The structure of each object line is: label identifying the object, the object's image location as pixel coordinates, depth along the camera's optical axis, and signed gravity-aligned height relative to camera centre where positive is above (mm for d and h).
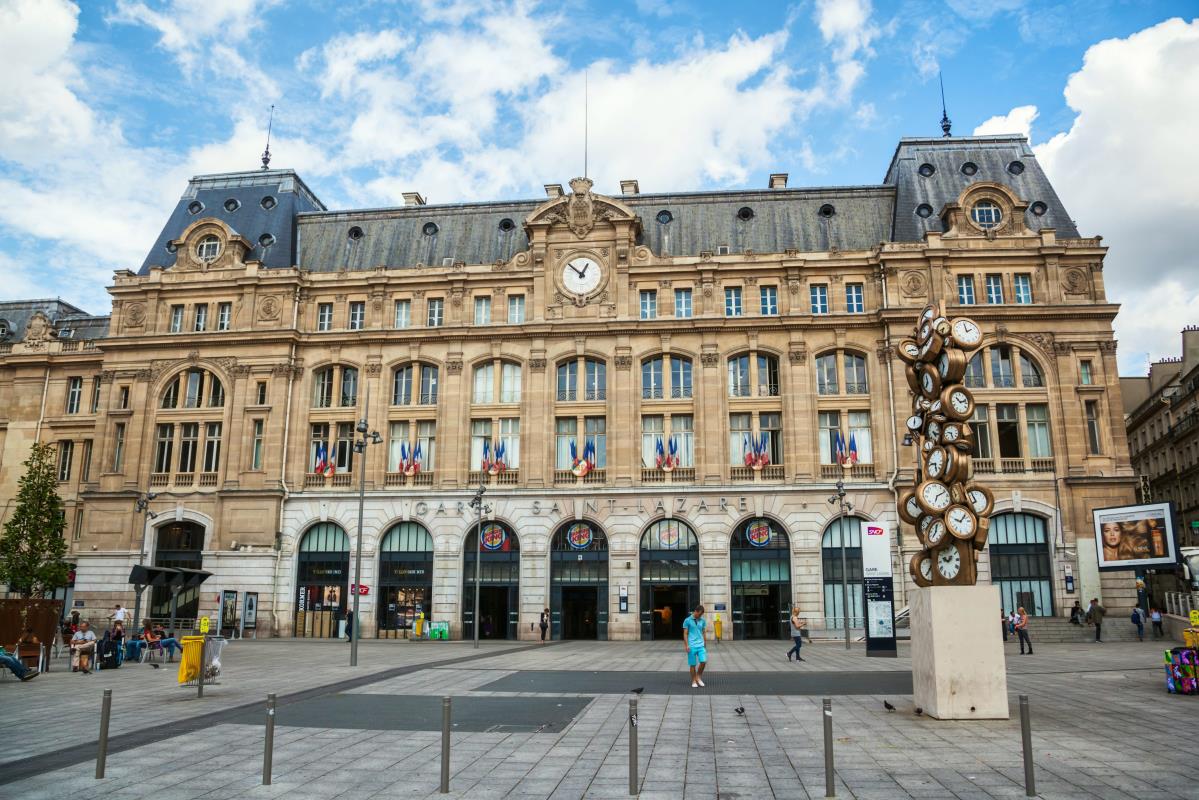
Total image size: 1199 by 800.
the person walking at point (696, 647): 22250 -2185
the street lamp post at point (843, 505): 38062 +2864
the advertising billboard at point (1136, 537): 34500 +1095
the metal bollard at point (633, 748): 10888 -2395
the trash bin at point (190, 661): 22000 -2587
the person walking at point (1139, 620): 41469 -2726
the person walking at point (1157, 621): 42469 -2821
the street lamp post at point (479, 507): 42250 +2761
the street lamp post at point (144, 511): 46125 +2703
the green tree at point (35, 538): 42750 +1027
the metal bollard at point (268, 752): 11953 -2679
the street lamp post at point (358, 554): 29414 +234
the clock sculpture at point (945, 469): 18422 +2084
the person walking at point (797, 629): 30609 -2443
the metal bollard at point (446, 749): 11523 -2506
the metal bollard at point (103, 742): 12039 -2588
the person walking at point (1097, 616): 41000 -2494
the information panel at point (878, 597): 32188 -1288
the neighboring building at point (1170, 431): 67375 +11294
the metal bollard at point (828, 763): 11188 -2604
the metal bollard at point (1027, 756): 10977 -2473
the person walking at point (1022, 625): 34894 -2492
